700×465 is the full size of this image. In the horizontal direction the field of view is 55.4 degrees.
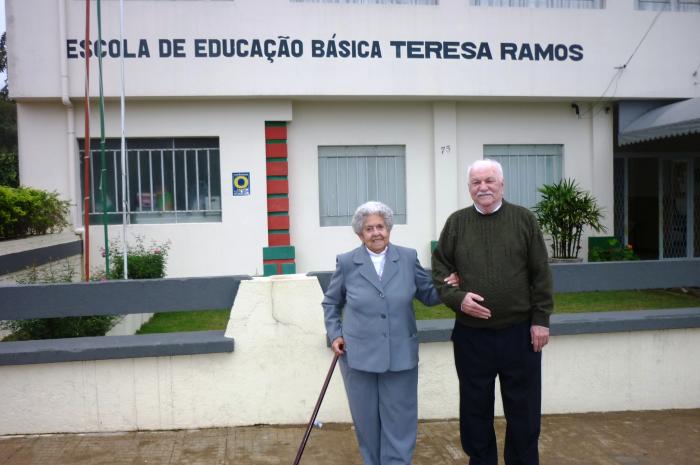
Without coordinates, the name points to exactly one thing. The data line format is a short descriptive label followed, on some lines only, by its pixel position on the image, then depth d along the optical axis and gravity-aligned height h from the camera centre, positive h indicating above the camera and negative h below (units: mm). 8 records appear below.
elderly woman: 3441 -619
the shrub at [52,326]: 5434 -845
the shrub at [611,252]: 11469 -643
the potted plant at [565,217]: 11188 -16
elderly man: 3389 -465
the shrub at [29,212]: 8117 +184
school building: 10539 +1978
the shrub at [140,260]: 9219 -518
